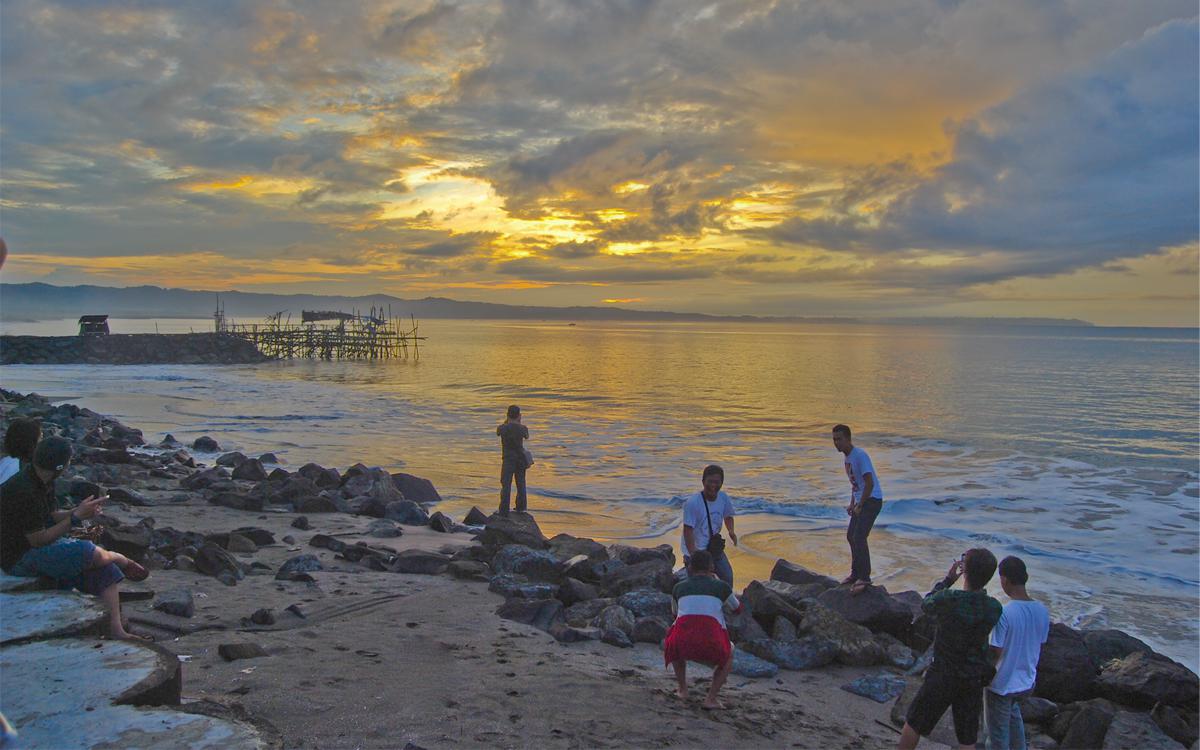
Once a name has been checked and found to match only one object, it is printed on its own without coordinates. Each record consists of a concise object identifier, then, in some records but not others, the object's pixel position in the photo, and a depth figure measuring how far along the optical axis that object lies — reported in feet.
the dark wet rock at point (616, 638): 25.71
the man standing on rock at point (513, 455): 46.21
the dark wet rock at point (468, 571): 32.81
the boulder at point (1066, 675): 24.94
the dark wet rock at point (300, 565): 30.68
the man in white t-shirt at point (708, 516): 27.22
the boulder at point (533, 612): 27.37
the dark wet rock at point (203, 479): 51.49
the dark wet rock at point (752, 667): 24.80
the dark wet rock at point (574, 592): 29.90
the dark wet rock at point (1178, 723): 23.29
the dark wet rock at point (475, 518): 49.02
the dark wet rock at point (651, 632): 26.25
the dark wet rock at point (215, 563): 28.99
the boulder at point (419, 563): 33.42
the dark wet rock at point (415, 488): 57.47
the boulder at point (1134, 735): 21.61
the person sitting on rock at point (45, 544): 18.20
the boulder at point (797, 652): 25.95
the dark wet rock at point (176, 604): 23.66
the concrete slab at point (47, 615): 16.52
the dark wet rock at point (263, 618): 24.25
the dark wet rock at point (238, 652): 20.54
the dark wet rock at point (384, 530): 42.06
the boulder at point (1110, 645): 27.66
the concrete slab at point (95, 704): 13.28
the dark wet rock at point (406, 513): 47.50
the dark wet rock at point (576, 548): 37.06
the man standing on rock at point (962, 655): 17.10
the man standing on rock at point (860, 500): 32.01
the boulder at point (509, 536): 37.99
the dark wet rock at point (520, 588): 30.04
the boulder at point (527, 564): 33.04
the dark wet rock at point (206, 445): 75.87
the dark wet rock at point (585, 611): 27.94
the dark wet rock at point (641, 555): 36.32
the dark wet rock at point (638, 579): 31.53
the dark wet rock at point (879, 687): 23.97
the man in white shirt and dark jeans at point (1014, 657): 17.39
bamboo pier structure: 250.37
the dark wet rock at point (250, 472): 57.77
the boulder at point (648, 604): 28.32
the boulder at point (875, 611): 29.25
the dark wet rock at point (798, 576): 34.65
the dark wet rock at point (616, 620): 26.66
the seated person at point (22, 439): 19.21
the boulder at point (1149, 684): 24.54
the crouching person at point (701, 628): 20.42
